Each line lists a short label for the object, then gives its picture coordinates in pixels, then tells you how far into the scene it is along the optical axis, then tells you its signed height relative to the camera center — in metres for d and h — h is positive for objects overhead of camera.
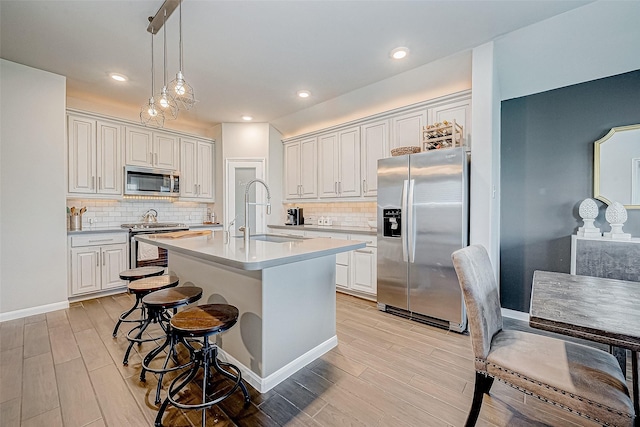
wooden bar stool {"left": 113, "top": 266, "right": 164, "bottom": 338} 2.52 -0.63
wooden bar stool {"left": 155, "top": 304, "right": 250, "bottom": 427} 1.42 -0.66
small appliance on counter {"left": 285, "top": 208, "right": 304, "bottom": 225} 4.81 -0.10
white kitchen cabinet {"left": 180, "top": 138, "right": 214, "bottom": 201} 4.67 +0.75
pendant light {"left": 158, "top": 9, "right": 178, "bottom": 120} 2.15 +0.90
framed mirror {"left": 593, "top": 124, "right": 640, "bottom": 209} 2.40 +0.41
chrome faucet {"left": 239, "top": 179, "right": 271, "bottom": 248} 2.01 -0.15
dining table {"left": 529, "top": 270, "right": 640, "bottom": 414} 0.97 -0.43
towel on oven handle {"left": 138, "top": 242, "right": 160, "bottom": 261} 3.74 -0.61
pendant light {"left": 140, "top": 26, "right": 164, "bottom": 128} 2.36 +0.87
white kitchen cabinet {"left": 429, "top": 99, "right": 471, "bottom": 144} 2.95 +1.13
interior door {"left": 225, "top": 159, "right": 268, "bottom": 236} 4.90 +0.36
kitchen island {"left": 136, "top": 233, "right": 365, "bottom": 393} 1.73 -0.65
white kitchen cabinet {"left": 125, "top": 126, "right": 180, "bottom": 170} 4.06 +0.99
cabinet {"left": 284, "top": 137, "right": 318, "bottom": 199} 4.55 +0.74
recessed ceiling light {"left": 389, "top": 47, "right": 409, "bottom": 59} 2.65 +1.62
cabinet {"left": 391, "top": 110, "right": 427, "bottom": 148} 3.31 +1.06
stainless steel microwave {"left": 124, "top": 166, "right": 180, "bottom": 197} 3.99 +0.45
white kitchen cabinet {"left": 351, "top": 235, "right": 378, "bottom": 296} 3.45 -0.76
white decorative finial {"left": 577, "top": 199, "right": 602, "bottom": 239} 2.44 -0.06
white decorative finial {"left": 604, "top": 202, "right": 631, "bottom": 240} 2.32 -0.08
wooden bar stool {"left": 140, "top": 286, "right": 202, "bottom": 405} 1.73 -0.62
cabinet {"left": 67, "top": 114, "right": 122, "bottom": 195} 3.54 +0.76
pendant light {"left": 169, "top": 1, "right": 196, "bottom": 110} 1.98 +0.91
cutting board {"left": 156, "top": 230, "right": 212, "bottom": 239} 2.44 -0.24
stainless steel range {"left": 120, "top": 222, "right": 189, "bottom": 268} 3.74 -0.58
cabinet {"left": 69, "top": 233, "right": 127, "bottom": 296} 3.38 -0.70
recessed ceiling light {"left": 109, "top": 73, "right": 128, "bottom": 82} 3.22 +1.64
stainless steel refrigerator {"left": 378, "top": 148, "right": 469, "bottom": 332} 2.62 -0.23
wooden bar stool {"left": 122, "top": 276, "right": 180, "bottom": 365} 2.12 -0.64
